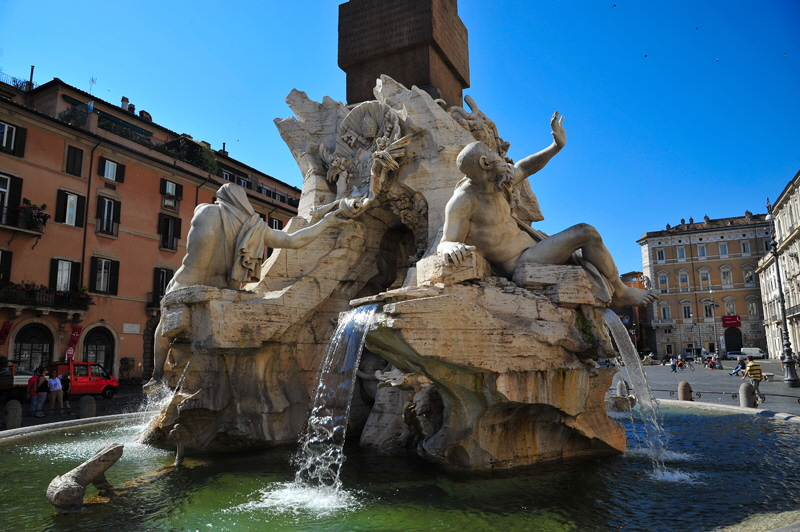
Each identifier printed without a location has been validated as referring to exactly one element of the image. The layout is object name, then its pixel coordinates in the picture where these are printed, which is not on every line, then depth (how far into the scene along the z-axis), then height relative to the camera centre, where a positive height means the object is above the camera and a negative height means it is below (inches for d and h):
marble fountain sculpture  204.5 +21.2
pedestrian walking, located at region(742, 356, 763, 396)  496.1 -19.1
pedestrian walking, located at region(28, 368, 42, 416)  483.2 -32.6
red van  656.4 -27.4
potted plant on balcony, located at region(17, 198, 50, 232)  790.5 +196.1
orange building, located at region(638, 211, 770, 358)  2096.5 +254.4
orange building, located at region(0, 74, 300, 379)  797.2 +206.6
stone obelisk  364.2 +203.6
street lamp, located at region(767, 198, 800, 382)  629.4 -16.5
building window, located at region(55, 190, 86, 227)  860.2 +225.3
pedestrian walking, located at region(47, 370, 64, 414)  513.0 -32.1
